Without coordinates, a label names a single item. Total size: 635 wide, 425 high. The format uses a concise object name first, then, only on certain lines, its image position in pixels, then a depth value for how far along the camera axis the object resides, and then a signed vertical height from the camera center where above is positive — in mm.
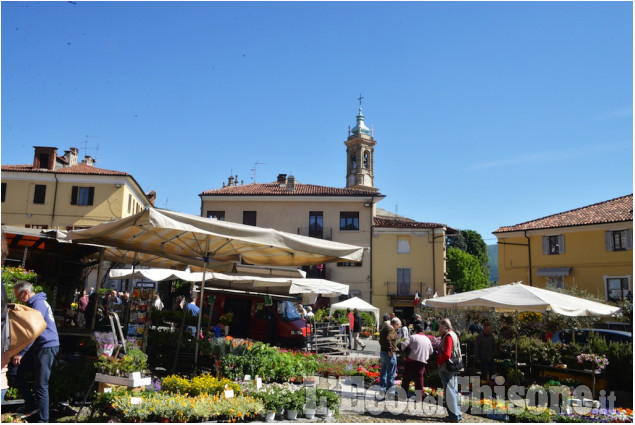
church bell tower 69650 +19385
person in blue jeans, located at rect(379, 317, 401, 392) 10352 -878
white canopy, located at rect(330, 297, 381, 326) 21688 +214
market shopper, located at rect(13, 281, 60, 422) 5695 -570
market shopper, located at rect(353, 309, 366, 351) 21878 -700
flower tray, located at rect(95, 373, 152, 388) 6840 -957
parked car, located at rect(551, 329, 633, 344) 13314 -456
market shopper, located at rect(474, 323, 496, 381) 11062 -761
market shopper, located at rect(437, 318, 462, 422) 7812 -905
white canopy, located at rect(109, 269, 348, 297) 15789 +805
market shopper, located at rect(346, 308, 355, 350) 21547 -641
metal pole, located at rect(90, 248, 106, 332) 11028 +535
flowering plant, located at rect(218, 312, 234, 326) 14055 -322
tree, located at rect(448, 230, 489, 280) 75875 +9592
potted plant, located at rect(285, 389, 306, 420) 7285 -1283
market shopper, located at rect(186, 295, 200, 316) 14555 -106
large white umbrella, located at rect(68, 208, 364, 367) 6887 +933
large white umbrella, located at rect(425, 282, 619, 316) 10477 +278
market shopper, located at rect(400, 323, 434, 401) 9547 -832
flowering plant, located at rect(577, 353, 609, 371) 10039 -785
